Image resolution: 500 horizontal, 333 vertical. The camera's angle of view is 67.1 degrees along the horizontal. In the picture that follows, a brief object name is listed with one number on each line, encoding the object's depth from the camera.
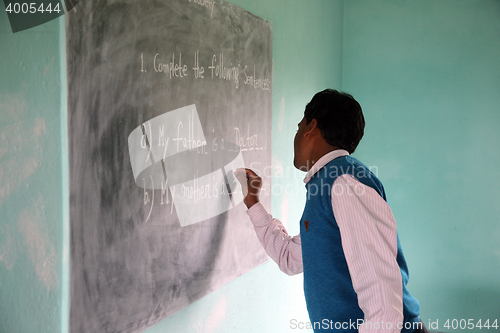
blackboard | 0.96
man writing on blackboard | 1.11
